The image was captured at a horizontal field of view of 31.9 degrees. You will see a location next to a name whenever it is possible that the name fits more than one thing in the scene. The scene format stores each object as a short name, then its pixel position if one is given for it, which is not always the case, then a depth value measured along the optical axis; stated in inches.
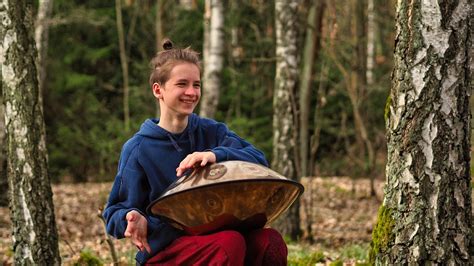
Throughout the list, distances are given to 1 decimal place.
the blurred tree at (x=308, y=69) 719.2
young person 152.6
